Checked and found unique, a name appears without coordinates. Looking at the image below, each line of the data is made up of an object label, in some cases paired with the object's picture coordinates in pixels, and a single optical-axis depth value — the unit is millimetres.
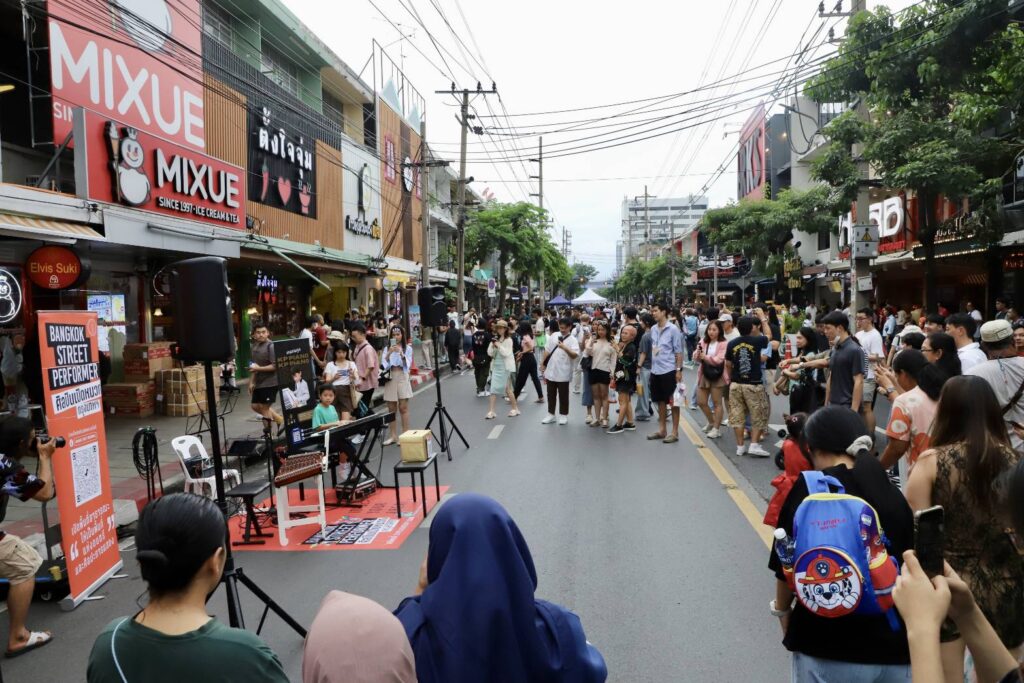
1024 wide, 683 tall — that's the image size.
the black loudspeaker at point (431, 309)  9977
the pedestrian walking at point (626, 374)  10820
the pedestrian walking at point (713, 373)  10227
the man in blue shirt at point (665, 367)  10148
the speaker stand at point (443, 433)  9656
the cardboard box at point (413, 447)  7125
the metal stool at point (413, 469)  6898
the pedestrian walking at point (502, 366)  12594
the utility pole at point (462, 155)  24828
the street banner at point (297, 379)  8453
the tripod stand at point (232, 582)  3709
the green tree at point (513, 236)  33406
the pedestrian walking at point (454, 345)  20531
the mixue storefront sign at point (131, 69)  11320
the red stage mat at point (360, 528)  6250
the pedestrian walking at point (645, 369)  10930
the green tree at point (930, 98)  11219
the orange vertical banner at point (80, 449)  4996
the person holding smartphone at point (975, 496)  2568
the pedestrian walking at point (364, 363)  10367
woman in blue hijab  2000
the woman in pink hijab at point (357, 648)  1772
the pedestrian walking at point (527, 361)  13125
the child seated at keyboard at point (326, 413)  8062
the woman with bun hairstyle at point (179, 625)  1828
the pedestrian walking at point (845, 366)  7496
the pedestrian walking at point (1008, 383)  5027
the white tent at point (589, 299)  38769
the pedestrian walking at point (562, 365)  11742
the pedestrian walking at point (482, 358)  15516
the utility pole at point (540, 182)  46962
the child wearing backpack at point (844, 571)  2217
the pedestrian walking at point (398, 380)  10328
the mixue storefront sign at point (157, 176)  10875
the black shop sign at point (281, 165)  18312
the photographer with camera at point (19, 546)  4297
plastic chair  7164
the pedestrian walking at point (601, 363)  11055
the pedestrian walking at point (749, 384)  8953
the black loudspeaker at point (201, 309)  4145
